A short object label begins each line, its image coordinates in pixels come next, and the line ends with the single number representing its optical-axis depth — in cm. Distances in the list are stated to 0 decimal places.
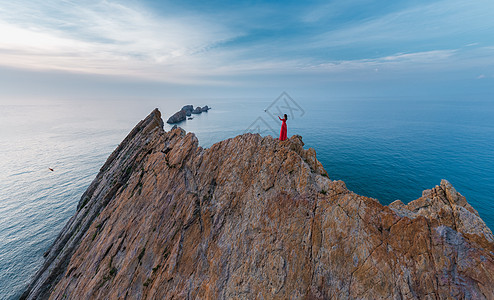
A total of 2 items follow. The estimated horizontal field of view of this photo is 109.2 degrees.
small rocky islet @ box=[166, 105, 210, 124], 17362
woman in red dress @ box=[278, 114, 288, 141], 2439
